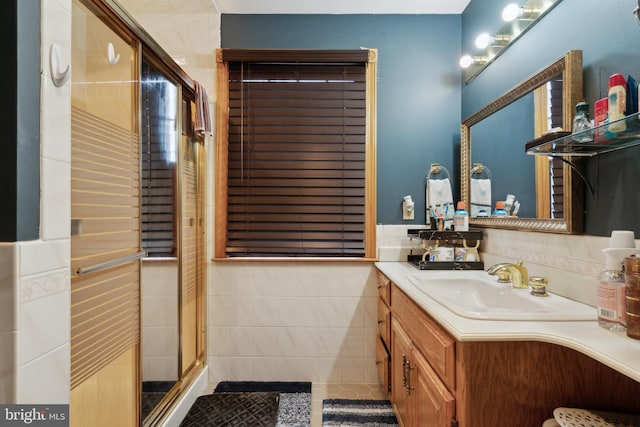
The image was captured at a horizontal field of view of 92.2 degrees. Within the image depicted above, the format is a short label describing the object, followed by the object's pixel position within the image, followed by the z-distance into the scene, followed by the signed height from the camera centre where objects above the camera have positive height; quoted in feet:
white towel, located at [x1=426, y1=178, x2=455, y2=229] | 7.06 +0.51
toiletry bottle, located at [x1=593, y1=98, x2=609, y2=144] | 3.17 +1.05
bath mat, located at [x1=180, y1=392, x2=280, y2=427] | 5.69 -3.82
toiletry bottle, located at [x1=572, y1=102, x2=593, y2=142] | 3.39 +1.10
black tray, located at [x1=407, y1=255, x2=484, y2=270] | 6.01 -0.96
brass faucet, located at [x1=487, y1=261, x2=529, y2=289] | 4.41 -0.85
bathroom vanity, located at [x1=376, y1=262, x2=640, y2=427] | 2.80 -1.47
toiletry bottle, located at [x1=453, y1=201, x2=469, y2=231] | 6.26 -0.08
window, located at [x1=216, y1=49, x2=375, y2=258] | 7.30 +1.40
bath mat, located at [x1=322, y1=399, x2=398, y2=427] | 5.82 -3.91
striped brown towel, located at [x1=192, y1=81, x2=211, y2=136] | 6.36 +2.13
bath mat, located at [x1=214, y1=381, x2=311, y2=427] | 5.90 -3.88
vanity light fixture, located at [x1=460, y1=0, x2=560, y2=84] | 4.72 +3.26
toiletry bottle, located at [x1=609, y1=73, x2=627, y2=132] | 2.99 +1.15
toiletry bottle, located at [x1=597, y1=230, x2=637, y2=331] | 2.71 -0.61
